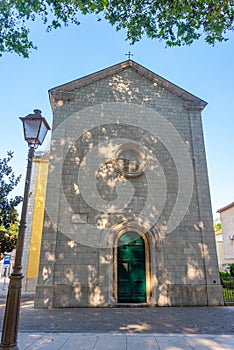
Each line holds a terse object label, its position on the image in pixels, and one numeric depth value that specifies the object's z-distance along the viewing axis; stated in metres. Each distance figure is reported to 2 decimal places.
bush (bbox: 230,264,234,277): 15.74
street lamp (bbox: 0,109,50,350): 4.05
